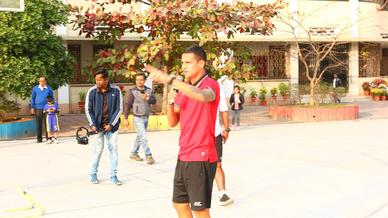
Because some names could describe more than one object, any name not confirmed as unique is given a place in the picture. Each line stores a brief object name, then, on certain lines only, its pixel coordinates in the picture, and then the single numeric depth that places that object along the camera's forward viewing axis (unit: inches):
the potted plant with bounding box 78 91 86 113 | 924.6
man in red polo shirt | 171.0
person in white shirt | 262.8
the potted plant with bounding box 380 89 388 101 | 1121.4
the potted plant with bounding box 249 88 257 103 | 1053.8
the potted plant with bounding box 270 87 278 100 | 1056.2
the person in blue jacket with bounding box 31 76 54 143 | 529.3
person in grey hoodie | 388.2
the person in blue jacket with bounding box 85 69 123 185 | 315.6
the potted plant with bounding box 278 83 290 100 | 1051.2
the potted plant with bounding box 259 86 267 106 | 1053.8
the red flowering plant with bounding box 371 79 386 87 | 1171.3
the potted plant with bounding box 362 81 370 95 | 1170.6
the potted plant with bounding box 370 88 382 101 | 1123.0
